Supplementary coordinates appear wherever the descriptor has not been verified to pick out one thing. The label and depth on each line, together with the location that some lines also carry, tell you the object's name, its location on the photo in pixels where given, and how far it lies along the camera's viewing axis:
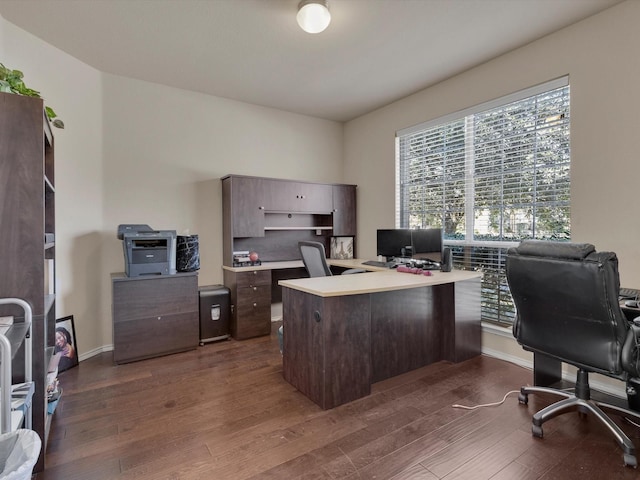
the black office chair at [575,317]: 1.77
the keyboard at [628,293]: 2.15
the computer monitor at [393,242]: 3.92
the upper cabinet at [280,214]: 3.98
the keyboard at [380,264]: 3.69
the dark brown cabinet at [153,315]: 3.13
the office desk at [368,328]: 2.34
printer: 3.17
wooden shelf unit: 1.66
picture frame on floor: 2.94
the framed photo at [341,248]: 4.84
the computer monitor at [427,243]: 3.34
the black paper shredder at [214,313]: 3.66
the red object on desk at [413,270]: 3.06
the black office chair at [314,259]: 3.10
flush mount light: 2.31
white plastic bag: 0.90
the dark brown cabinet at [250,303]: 3.79
